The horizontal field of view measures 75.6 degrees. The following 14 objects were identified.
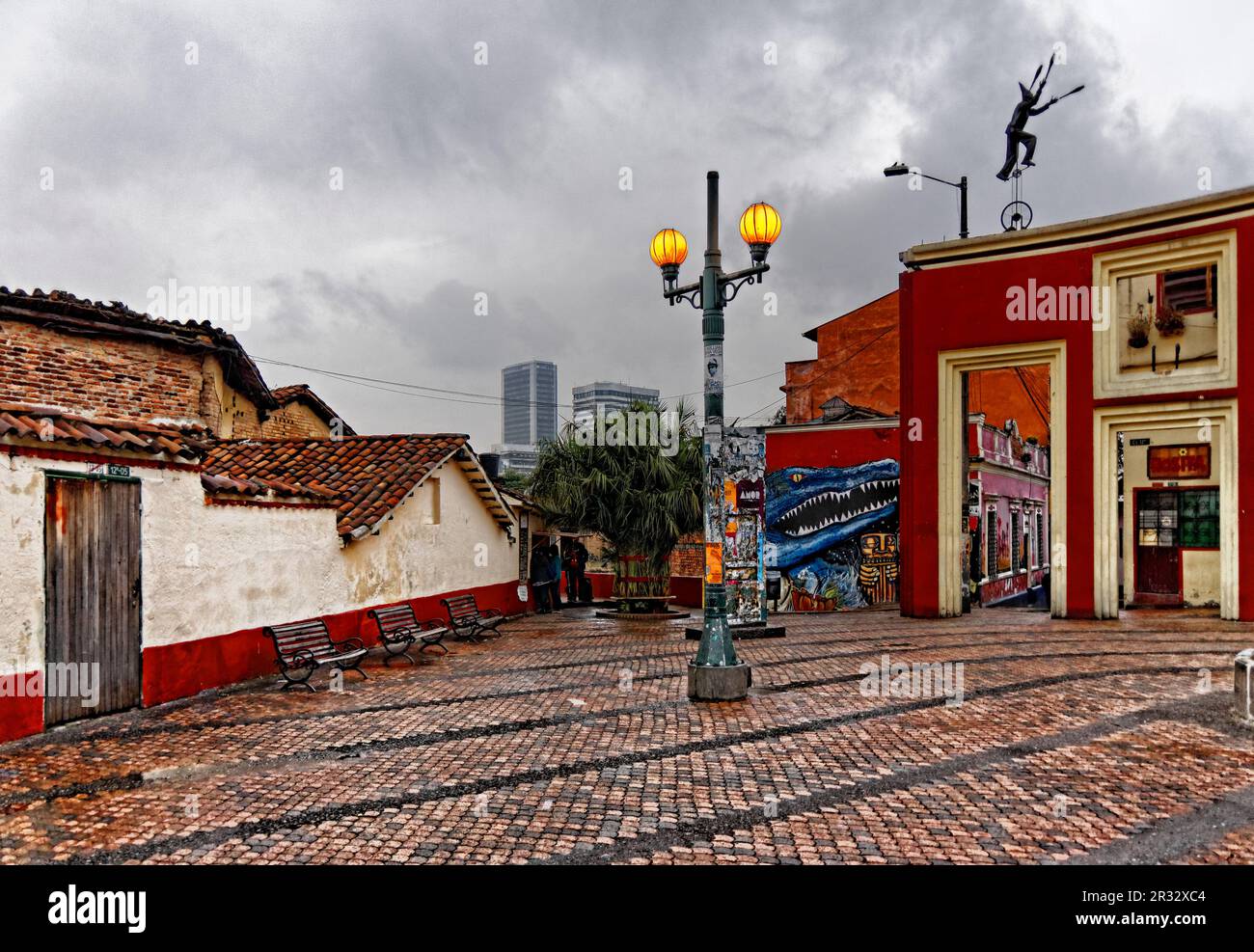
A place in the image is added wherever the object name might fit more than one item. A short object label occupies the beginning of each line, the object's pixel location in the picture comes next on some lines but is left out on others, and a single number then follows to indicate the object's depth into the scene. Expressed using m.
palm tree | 20.33
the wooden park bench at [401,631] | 12.17
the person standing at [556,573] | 21.58
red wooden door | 19.55
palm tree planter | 20.67
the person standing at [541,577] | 21.20
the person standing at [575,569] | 24.14
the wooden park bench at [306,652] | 9.98
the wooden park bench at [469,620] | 14.40
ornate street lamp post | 8.96
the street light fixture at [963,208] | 18.92
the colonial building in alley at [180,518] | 7.61
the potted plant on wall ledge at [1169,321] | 15.73
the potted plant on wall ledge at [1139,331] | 16.05
